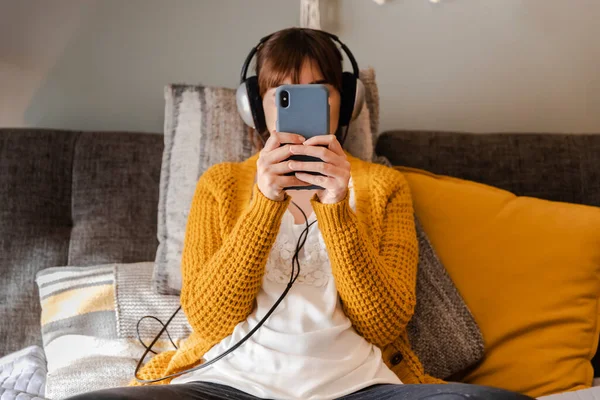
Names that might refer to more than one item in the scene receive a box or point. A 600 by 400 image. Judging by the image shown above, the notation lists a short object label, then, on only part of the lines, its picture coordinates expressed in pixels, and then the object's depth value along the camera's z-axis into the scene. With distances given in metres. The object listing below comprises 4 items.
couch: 1.37
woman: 0.95
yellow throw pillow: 1.18
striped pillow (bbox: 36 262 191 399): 1.21
